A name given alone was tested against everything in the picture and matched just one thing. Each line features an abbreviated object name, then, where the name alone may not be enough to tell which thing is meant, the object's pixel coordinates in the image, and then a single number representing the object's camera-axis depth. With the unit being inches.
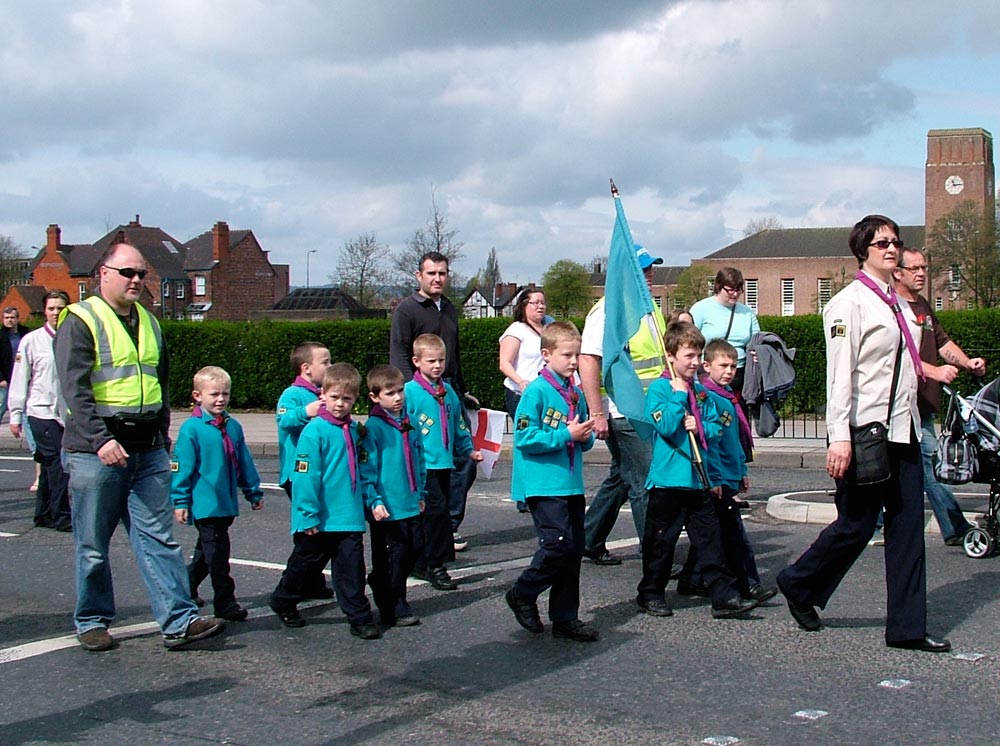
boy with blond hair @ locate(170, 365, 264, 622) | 267.3
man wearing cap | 279.4
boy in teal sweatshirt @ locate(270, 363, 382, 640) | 252.1
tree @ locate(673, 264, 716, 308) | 3619.6
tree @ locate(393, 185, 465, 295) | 1585.9
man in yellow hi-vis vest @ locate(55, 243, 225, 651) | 232.4
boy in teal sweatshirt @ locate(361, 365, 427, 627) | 259.3
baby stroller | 311.6
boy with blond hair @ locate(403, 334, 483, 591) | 294.5
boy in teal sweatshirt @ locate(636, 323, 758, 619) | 261.3
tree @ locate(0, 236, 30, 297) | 3435.0
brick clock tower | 4264.3
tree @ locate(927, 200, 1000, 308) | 3048.7
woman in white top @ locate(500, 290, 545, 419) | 376.5
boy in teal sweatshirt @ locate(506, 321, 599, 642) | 244.5
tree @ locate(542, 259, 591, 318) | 3624.5
